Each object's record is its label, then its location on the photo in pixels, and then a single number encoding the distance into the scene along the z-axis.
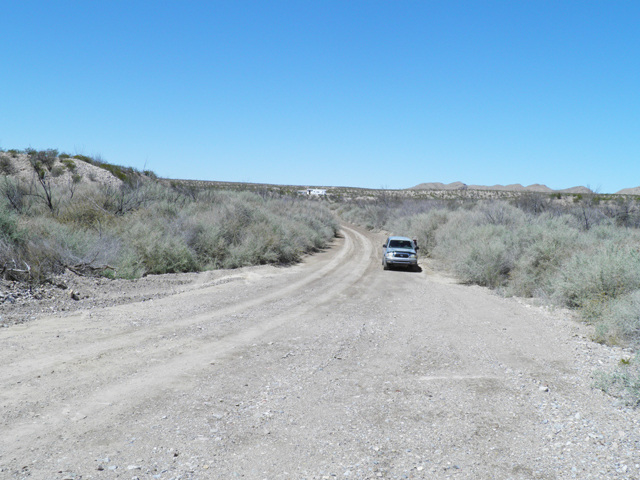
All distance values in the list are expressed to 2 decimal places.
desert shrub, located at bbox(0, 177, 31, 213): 16.56
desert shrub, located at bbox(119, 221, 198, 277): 14.48
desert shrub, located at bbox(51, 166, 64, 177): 28.99
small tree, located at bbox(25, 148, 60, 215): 28.23
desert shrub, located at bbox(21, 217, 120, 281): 11.21
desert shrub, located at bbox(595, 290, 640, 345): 8.21
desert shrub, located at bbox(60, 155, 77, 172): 30.36
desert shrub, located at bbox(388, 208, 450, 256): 26.88
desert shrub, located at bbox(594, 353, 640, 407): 5.71
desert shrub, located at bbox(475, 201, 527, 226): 23.56
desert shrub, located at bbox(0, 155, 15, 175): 27.71
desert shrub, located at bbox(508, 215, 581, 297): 13.69
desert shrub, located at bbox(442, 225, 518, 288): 15.86
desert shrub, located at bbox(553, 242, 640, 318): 10.11
